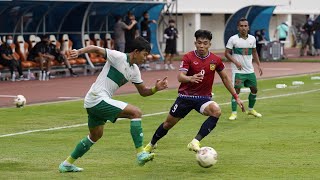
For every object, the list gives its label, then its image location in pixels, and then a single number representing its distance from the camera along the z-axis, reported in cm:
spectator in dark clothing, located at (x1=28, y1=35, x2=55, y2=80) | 3288
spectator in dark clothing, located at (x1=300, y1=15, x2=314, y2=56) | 5059
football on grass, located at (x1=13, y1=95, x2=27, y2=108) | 2191
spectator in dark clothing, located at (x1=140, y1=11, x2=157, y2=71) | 3853
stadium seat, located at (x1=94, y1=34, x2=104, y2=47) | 3728
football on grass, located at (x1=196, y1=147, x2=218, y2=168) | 1215
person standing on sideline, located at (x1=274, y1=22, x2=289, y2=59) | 5096
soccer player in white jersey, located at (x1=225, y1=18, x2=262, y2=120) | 1977
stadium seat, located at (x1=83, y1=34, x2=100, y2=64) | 3636
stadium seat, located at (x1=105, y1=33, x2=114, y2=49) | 3756
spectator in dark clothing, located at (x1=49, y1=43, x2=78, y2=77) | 3366
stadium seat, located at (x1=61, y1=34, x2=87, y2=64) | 3526
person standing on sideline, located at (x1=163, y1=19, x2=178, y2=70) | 3871
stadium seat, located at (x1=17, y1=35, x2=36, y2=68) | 3275
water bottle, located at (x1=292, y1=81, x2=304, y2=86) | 3008
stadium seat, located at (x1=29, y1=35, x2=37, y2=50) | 3394
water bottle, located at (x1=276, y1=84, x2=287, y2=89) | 2881
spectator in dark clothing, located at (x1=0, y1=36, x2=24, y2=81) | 3150
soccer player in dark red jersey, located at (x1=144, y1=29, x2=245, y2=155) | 1370
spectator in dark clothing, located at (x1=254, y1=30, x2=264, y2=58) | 4581
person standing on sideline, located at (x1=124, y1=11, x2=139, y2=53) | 3666
